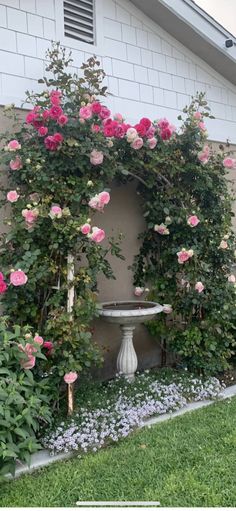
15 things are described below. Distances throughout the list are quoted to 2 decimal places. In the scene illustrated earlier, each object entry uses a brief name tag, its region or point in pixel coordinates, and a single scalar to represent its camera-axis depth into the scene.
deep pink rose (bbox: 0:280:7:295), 2.66
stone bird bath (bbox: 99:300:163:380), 3.50
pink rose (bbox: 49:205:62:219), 3.01
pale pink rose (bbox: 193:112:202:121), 3.80
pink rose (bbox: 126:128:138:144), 3.49
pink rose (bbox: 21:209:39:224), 3.01
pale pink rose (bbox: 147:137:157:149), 3.71
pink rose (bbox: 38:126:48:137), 3.13
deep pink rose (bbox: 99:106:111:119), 3.24
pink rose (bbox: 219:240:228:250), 3.96
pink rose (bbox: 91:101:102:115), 3.19
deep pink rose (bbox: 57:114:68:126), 3.06
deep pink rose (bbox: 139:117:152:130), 3.55
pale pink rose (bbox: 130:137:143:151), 3.55
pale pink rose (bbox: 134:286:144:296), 4.35
